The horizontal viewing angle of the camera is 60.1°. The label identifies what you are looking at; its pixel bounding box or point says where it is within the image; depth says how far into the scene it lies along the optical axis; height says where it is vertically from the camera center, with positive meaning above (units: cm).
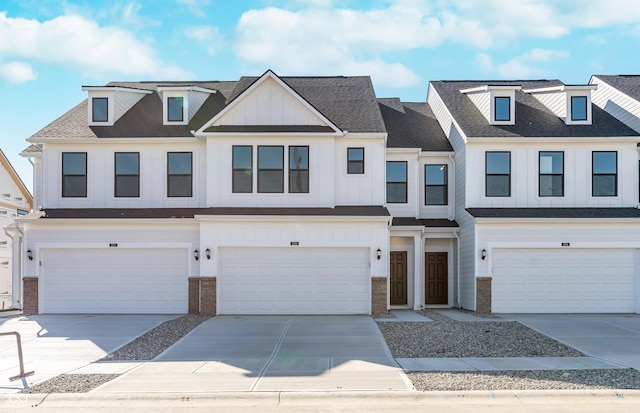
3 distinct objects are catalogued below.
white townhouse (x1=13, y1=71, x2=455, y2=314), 1836 -36
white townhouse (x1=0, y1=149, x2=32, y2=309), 2697 -21
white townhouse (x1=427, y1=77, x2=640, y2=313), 1905 +10
